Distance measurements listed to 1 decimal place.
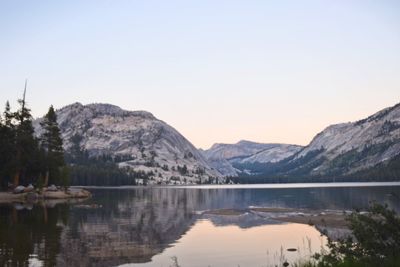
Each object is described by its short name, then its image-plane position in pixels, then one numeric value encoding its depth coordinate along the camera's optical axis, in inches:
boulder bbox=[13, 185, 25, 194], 4822.1
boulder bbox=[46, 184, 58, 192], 5421.3
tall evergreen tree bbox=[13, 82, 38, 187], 4899.1
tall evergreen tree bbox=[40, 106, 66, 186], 5595.5
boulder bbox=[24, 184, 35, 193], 4971.5
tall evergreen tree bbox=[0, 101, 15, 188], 4798.2
